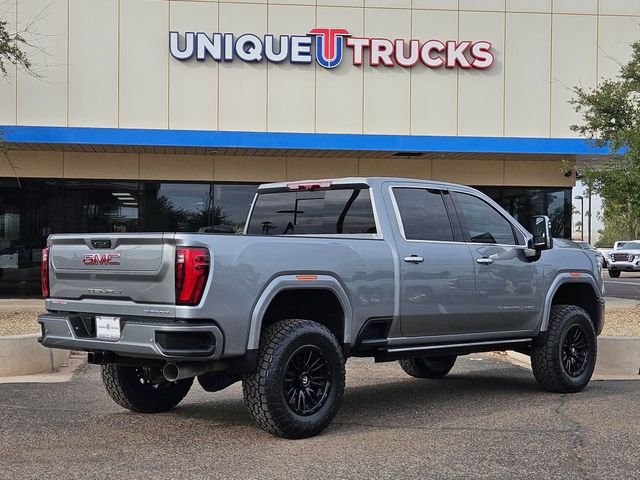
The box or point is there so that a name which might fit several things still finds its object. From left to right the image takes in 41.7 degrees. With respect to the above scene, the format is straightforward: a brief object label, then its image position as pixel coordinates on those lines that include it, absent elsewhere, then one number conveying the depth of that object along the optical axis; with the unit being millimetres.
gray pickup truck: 5895
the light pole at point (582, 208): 78250
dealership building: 18672
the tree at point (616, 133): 14828
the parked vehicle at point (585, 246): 9094
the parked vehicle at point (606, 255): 41084
